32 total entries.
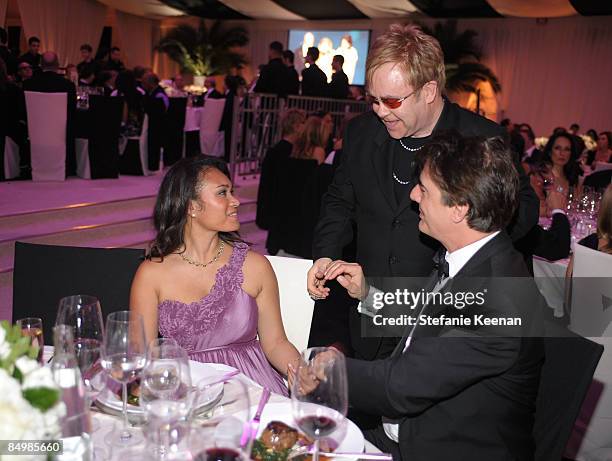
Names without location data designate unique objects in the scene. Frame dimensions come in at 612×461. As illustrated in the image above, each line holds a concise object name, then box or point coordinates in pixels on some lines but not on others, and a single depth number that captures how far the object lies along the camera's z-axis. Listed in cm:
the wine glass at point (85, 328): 150
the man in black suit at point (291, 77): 936
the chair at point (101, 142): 745
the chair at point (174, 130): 874
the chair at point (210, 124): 950
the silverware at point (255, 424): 106
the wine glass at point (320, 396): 122
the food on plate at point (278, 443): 132
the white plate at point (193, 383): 130
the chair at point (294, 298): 257
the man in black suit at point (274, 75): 916
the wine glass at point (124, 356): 144
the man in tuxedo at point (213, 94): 1038
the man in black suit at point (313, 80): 988
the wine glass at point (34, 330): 156
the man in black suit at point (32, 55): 1095
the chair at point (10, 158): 723
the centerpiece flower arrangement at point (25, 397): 93
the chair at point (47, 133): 698
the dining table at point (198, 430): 102
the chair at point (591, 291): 286
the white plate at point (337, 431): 126
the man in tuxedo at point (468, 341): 159
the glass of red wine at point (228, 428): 102
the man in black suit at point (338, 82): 1027
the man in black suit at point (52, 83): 710
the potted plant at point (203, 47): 2005
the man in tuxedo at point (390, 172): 230
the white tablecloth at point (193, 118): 980
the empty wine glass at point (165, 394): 113
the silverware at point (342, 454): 131
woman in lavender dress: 237
